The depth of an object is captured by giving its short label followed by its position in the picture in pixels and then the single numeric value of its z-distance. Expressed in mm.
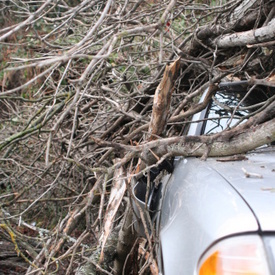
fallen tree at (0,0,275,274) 2496
